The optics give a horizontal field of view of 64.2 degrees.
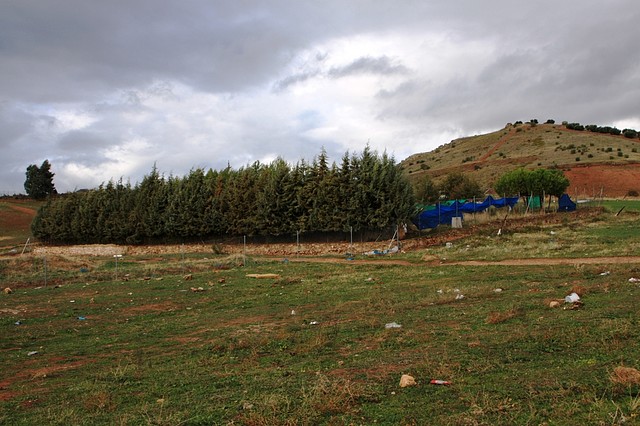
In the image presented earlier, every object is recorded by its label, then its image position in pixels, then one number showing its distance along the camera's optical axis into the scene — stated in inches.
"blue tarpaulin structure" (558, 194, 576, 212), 1633.9
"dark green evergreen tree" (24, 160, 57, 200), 3801.7
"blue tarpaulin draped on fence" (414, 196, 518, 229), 1508.4
